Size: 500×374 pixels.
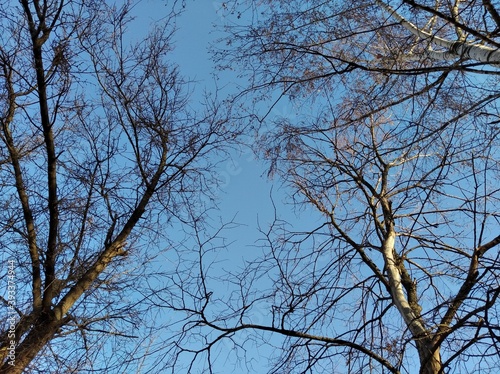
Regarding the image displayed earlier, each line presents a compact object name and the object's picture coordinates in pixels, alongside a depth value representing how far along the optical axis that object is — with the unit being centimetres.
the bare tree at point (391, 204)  242
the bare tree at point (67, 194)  363
